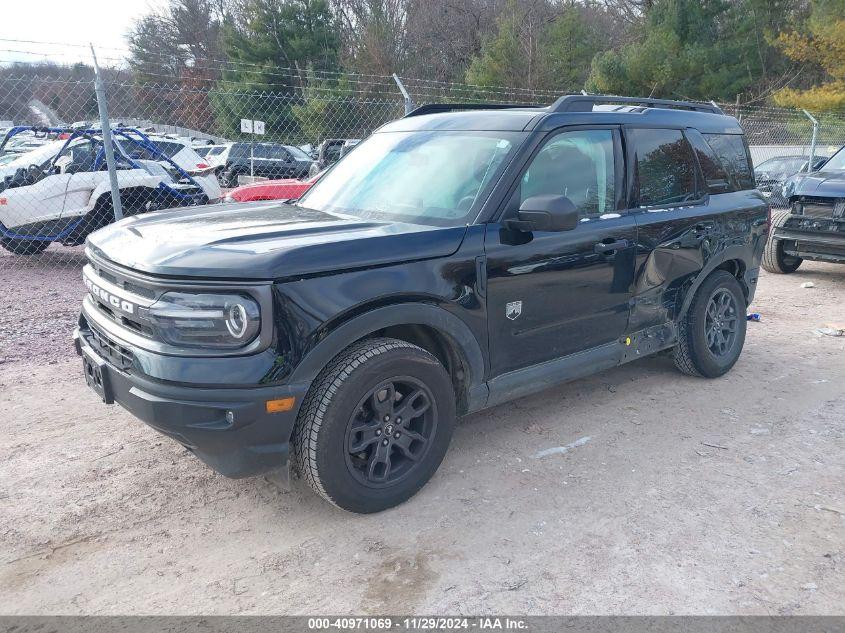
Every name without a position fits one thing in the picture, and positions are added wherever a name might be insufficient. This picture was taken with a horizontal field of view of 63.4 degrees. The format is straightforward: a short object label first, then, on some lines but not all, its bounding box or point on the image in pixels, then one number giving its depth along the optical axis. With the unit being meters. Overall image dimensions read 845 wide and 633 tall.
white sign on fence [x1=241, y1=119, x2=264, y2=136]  14.34
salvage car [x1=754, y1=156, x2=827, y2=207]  16.60
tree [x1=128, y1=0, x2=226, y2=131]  43.53
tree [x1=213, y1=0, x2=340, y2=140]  35.00
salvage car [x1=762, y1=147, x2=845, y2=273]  7.96
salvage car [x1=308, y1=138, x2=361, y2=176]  17.14
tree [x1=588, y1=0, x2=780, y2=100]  26.33
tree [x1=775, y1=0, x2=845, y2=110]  24.88
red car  9.51
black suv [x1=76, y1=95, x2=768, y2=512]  2.74
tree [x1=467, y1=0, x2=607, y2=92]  28.70
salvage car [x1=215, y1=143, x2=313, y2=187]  20.92
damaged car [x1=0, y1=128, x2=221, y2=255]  9.03
